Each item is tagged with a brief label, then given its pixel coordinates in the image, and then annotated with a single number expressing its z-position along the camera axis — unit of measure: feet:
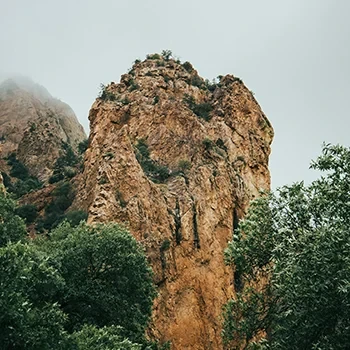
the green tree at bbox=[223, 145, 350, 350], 43.06
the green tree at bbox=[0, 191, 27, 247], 78.33
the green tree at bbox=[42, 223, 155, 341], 71.82
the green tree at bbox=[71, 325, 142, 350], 51.20
